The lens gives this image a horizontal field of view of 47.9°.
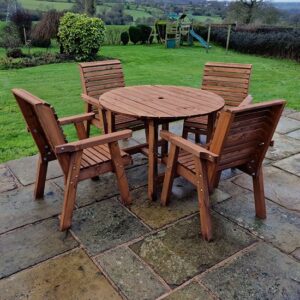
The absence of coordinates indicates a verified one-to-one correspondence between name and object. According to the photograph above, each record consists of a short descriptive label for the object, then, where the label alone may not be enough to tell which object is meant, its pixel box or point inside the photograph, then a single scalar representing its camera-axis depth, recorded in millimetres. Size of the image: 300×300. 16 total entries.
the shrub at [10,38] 11234
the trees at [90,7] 13516
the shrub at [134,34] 14818
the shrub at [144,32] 15163
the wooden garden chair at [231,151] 2082
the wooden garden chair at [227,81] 3771
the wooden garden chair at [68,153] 2174
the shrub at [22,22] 12047
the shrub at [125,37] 14430
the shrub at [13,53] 9625
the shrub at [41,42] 11922
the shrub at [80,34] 9625
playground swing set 14625
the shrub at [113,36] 14285
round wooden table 2654
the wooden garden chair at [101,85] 3521
